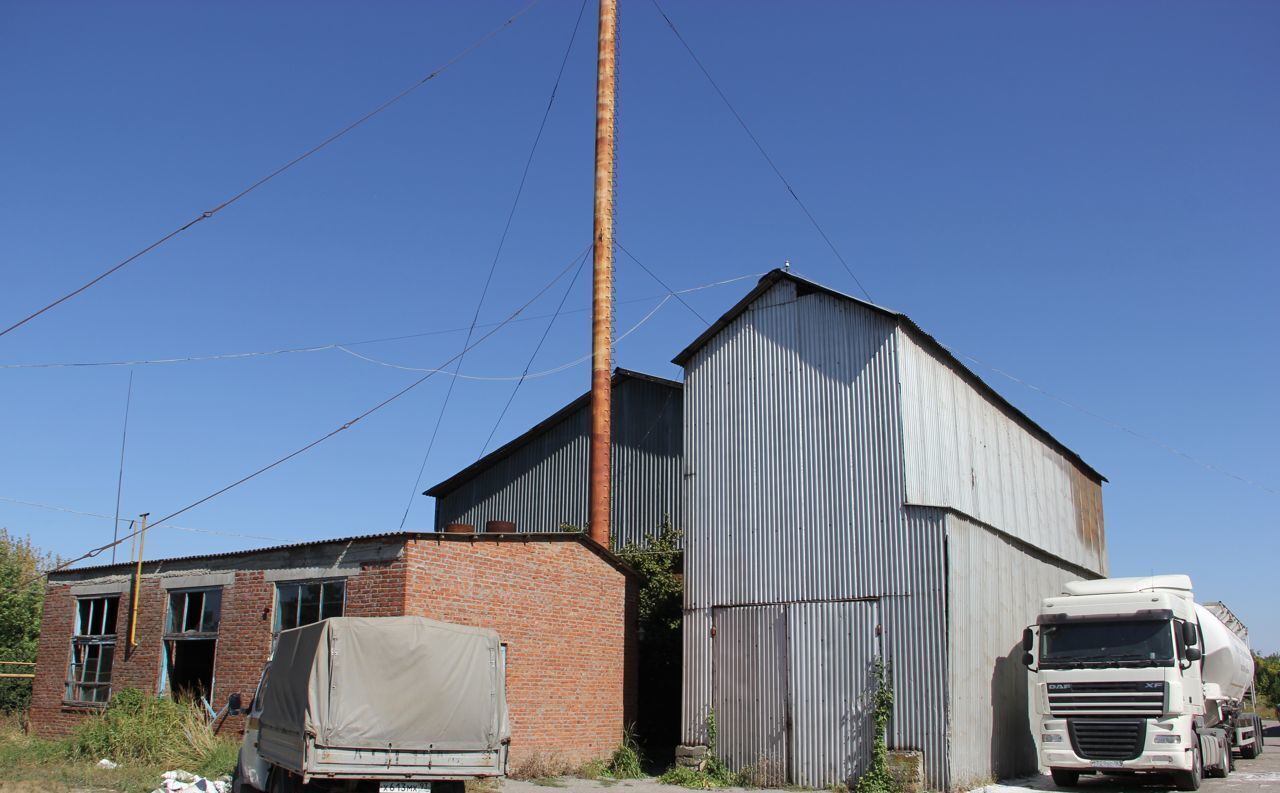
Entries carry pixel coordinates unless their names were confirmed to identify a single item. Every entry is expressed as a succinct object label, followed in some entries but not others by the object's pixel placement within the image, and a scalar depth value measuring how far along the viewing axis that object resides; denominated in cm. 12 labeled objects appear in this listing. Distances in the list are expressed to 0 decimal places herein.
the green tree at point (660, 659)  2419
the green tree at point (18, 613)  3775
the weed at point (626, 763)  2102
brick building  1911
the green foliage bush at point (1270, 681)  4984
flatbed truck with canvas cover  1170
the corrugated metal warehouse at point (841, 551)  1905
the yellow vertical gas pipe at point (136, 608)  2358
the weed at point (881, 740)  1828
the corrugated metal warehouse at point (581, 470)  2741
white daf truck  1727
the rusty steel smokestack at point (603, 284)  2370
